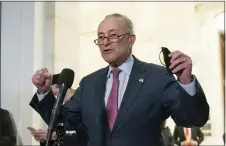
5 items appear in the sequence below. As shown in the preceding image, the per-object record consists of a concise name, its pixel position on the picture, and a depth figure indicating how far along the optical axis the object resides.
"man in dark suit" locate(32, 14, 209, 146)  1.39
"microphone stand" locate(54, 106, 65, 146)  1.14
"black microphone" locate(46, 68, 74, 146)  1.09
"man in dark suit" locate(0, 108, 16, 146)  2.67
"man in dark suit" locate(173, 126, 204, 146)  4.89
